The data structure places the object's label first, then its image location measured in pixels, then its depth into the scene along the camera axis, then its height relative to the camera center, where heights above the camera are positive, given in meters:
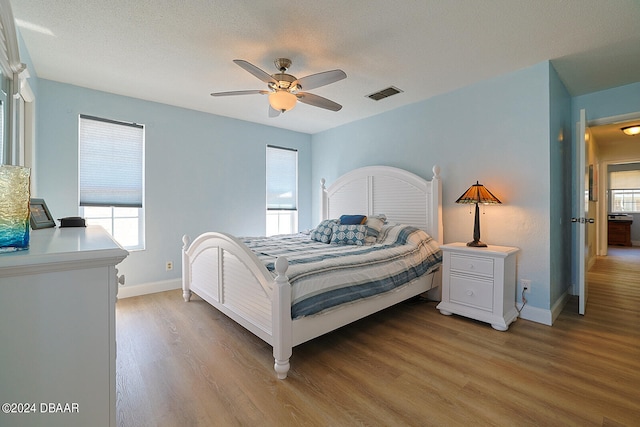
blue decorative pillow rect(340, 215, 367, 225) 3.48 -0.07
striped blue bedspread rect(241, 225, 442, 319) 1.96 -0.43
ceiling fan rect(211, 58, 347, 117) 2.12 +1.05
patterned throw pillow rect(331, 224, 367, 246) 3.11 -0.24
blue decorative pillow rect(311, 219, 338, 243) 3.34 -0.22
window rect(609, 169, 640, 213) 7.52 +0.63
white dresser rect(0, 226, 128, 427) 0.80 -0.37
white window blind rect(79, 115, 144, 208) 3.22 +0.61
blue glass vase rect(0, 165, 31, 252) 0.84 +0.01
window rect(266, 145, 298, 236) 4.78 +0.41
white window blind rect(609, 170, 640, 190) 7.50 +0.93
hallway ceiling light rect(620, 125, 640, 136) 3.67 +1.12
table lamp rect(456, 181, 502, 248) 2.76 +0.14
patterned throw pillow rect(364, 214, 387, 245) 3.20 -0.15
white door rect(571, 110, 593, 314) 2.74 +0.09
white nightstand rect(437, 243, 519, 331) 2.53 -0.67
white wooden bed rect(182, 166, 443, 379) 1.84 -0.49
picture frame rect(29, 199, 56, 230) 1.68 -0.01
